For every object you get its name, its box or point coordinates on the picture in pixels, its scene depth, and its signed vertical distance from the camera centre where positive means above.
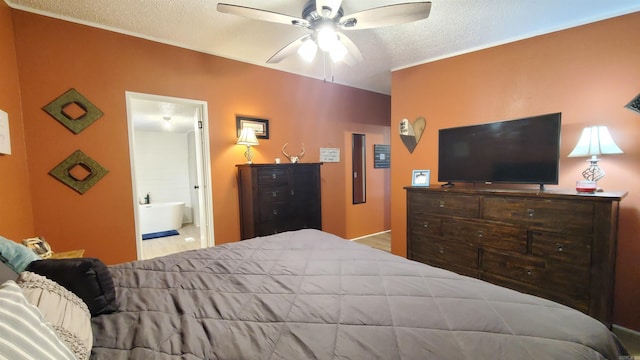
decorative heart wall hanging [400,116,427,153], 3.17 +0.42
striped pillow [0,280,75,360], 0.58 -0.39
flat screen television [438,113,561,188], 2.12 +0.10
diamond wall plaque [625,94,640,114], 1.97 +0.43
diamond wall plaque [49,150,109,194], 2.19 -0.01
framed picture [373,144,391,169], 4.66 +0.17
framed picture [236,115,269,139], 3.11 +0.53
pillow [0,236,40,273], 1.01 -0.34
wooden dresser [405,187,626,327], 1.78 -0.63
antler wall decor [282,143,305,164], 3.44 +0.13
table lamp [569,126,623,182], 1.93 +0.11
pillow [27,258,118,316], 1.00 -0.42
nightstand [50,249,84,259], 1.92 -0.63
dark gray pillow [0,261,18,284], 0.89 -0.36
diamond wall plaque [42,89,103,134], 2.15 +0.52
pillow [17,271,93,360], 0.76 -0.45
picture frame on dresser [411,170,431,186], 3.04 -0.15
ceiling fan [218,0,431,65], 1.59 +0.98
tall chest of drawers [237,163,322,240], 2.87 -0.36
